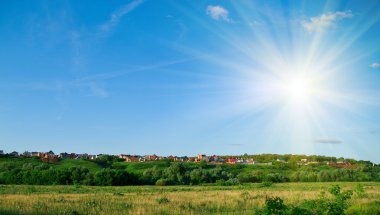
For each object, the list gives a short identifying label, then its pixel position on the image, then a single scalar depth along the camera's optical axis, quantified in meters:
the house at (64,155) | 125.19
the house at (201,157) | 149.20
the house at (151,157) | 131.50
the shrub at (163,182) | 74.56
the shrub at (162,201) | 29.03
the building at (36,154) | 116.19
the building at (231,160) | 147.85
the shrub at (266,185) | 64.81
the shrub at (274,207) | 15.19
